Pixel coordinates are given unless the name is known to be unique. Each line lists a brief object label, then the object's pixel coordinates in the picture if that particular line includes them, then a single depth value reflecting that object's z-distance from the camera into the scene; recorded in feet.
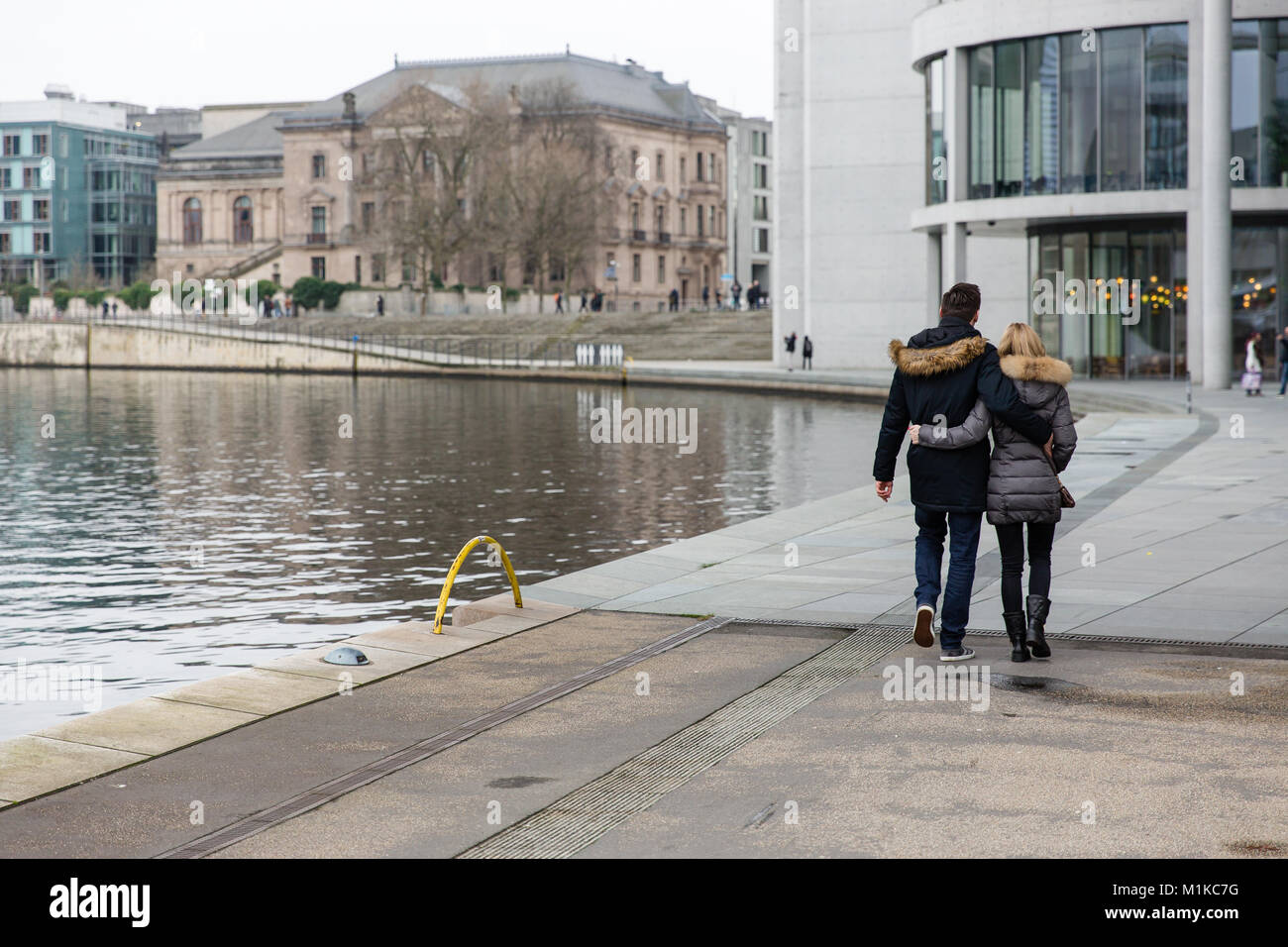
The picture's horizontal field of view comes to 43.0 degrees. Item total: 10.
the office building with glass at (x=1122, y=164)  137.18
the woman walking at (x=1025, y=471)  31.63
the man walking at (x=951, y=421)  31.58
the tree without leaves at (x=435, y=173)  292.81
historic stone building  366.22
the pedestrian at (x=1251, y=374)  124.57
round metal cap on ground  32.81
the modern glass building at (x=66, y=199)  430.20
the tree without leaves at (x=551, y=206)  297.33
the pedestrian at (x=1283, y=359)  122.72
